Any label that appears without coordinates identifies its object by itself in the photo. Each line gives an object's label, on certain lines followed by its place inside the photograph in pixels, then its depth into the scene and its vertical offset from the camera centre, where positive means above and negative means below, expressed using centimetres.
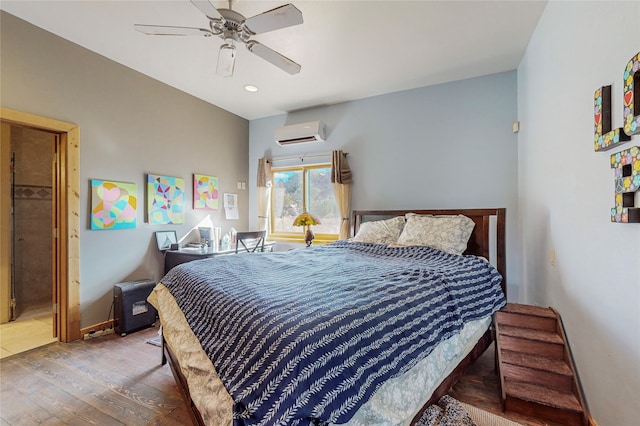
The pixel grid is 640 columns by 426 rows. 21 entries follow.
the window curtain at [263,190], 448 +32
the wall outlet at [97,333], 273 -124
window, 410 +14
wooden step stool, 155 -97
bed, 87 -51
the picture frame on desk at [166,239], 338 -37
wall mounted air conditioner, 394 +110
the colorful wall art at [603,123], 129 +43
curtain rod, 407 +80
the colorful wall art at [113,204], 282 +5
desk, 316 -52
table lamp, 378 -16
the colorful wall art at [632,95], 111 +47
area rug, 151 -114
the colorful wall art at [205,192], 384 +24
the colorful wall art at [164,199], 331 +12
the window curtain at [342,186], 383 +33
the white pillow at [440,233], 258 -22
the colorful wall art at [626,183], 113 +12
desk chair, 331 -36
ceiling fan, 176 +125
